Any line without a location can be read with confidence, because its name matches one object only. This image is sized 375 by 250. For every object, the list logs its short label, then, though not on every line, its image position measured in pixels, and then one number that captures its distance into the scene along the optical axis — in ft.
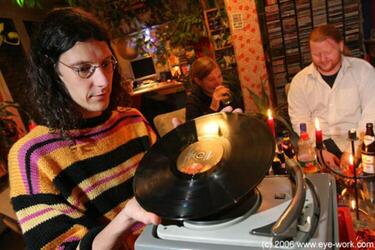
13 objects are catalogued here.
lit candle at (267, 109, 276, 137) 3.27
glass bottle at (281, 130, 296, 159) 3.63
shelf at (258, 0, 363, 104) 8.66
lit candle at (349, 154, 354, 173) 2.94
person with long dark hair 2.02
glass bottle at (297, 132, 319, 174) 3.45
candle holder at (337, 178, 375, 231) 2.57
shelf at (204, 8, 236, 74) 10.63
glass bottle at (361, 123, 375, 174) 3.11
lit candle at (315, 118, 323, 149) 3.40
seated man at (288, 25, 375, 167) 5.40
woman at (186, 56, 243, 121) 6.45
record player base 1.33
